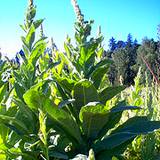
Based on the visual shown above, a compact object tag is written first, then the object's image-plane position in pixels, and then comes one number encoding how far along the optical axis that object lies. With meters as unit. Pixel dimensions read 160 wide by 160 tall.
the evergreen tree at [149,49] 56.47
